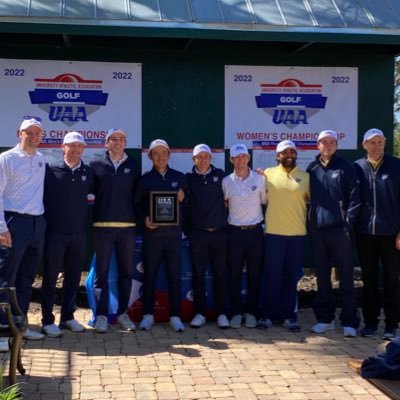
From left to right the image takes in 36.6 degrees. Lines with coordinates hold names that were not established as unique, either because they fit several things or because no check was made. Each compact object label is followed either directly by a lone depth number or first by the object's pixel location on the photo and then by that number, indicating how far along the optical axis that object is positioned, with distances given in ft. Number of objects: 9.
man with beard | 20.22
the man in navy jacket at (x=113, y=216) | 19.85
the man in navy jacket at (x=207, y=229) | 20.26
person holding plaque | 20.03
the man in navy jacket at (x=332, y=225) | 19.52
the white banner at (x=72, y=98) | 22.97
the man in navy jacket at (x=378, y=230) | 19.40
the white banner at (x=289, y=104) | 24.17
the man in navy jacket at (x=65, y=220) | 18.99
